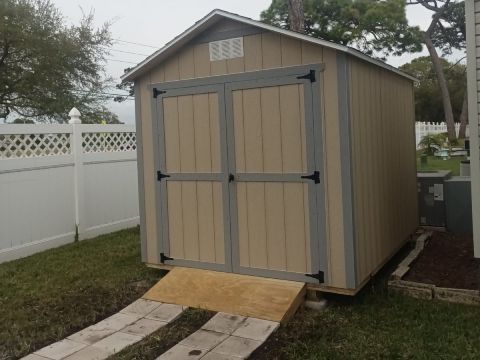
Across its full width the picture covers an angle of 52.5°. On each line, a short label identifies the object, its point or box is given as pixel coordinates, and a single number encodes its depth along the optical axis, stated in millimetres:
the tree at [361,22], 19812
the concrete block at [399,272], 4273
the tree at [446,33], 25141
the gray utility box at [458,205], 6191
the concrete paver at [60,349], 3323
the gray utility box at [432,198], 6379
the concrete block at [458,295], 3855
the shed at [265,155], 3916
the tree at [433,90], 37656
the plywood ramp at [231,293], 3814
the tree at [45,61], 13719
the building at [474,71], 3627
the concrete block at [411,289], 4031
